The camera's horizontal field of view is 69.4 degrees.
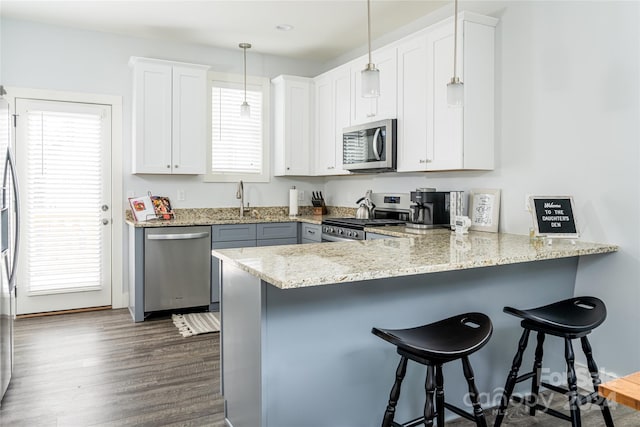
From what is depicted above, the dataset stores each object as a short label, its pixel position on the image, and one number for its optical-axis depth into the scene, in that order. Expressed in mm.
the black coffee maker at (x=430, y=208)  3568
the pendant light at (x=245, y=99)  4508
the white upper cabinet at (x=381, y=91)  3820
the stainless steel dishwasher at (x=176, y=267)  4156
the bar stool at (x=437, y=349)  1645
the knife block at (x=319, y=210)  5301
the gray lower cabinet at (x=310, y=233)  4484
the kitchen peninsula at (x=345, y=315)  1871
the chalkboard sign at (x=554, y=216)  2676
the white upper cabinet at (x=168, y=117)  4336
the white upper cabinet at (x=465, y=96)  3219
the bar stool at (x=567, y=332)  1994
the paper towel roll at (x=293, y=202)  5223
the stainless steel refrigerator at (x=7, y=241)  2439
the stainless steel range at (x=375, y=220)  3844
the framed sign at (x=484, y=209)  3330
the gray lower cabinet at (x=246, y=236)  4434
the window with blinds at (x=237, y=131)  4969
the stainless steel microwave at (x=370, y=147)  3823
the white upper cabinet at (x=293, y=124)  4996
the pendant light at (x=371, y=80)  2334
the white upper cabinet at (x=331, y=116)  4523
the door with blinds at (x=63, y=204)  4188
